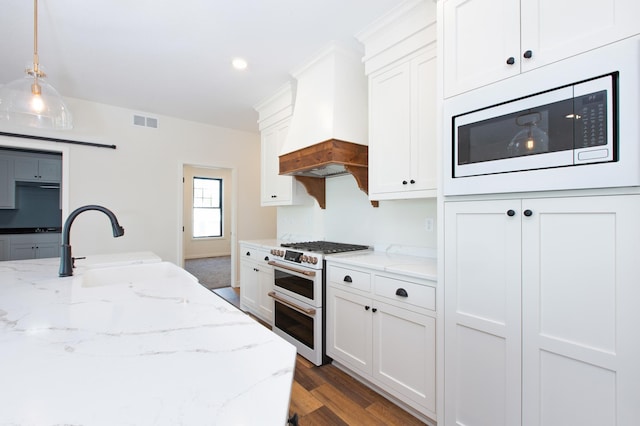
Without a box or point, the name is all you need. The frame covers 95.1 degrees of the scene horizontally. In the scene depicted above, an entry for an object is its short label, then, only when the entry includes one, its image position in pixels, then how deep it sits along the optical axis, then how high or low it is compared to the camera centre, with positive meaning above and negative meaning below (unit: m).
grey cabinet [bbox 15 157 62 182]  4.80 +0.74
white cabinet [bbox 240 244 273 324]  3.18 -0.82
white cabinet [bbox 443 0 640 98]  1.10 +0.77
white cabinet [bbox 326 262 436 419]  1.71 -0.80
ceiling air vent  4.00 +1.27
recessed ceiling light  2.70 +1.41
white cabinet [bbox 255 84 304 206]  3.38 +0.81
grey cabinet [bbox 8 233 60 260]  4.61 -0.54
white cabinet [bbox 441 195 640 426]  1.08 -0.42
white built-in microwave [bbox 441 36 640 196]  1.05 +0.36
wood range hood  2.44 +0.84
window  7.91 +0.15
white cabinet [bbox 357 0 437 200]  1.93 +0.79
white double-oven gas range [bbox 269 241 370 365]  2.38 -0.72
